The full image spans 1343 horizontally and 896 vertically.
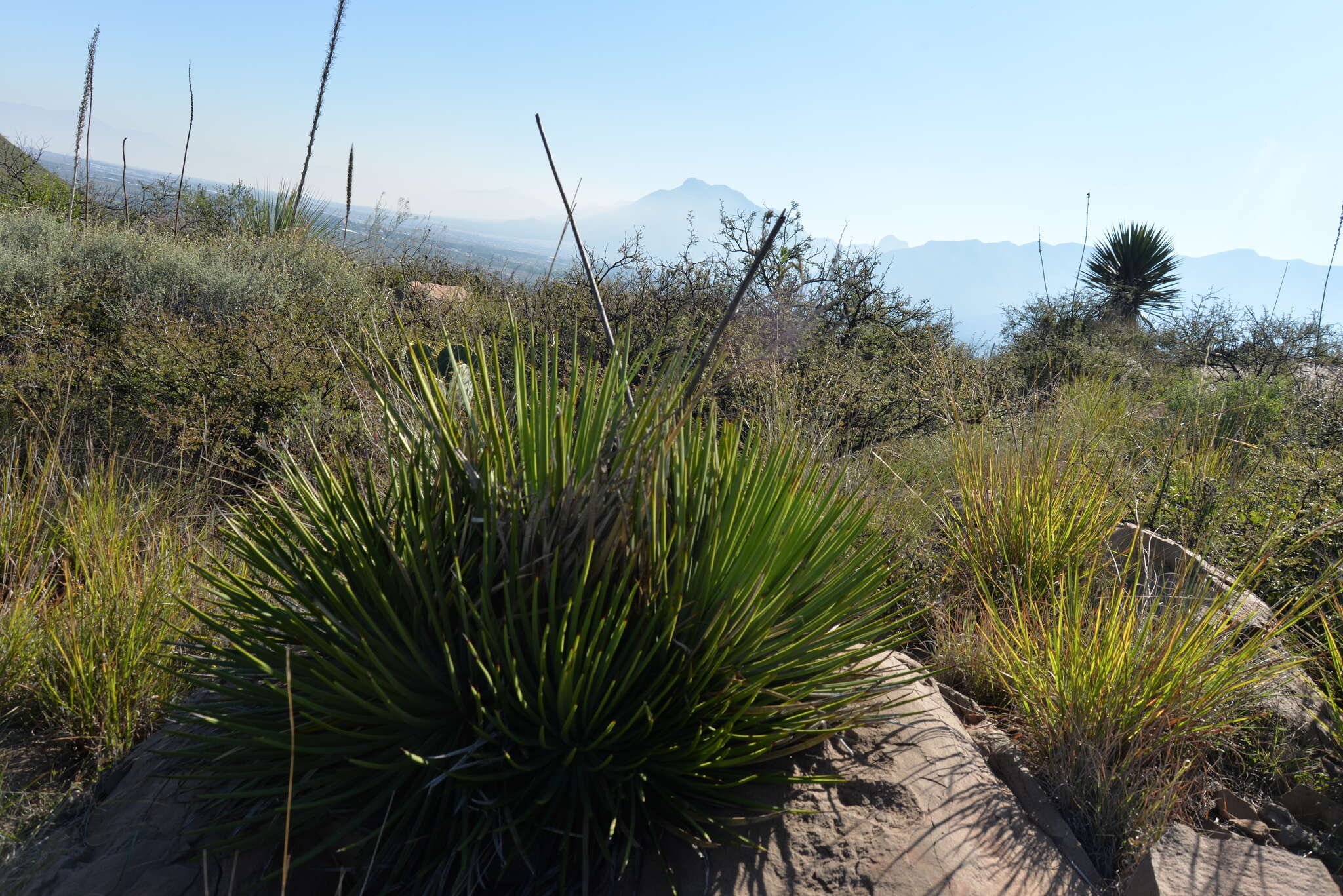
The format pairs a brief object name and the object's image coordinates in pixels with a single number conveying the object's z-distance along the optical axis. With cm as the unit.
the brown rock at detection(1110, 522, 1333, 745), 262
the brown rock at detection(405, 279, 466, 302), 924
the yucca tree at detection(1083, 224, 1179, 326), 1672
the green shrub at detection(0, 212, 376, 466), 458
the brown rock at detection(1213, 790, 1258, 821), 240
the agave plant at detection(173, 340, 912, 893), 167
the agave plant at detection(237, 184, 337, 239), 1043
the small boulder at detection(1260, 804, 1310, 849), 232
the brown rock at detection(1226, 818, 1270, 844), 234
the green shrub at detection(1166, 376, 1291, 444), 601
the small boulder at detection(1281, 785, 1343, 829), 237
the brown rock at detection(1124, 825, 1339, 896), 190
